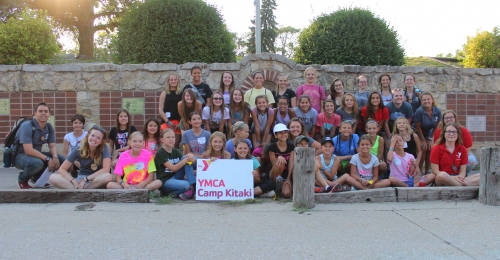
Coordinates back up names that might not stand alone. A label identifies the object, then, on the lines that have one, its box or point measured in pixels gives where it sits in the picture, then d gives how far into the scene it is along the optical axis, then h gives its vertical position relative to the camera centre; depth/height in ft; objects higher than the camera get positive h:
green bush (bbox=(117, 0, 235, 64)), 31.78 +5.82
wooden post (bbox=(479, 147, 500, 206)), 18.15 -2.45
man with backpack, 21.57 -1.68
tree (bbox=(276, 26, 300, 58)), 180.24 +33.09
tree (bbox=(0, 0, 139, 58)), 64.18 +14.85
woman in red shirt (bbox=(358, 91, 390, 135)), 23.57 +0.24
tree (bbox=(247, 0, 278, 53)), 128.47 +25.31
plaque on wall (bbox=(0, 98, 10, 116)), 29.81 +0.56
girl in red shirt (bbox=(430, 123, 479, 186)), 20.24 -1.82
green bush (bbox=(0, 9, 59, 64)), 31.73 +5.25
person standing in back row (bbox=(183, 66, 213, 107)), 25.55 +1.62
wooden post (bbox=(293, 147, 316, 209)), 17.49 -2.36
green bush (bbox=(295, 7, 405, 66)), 32.76 +5.47
